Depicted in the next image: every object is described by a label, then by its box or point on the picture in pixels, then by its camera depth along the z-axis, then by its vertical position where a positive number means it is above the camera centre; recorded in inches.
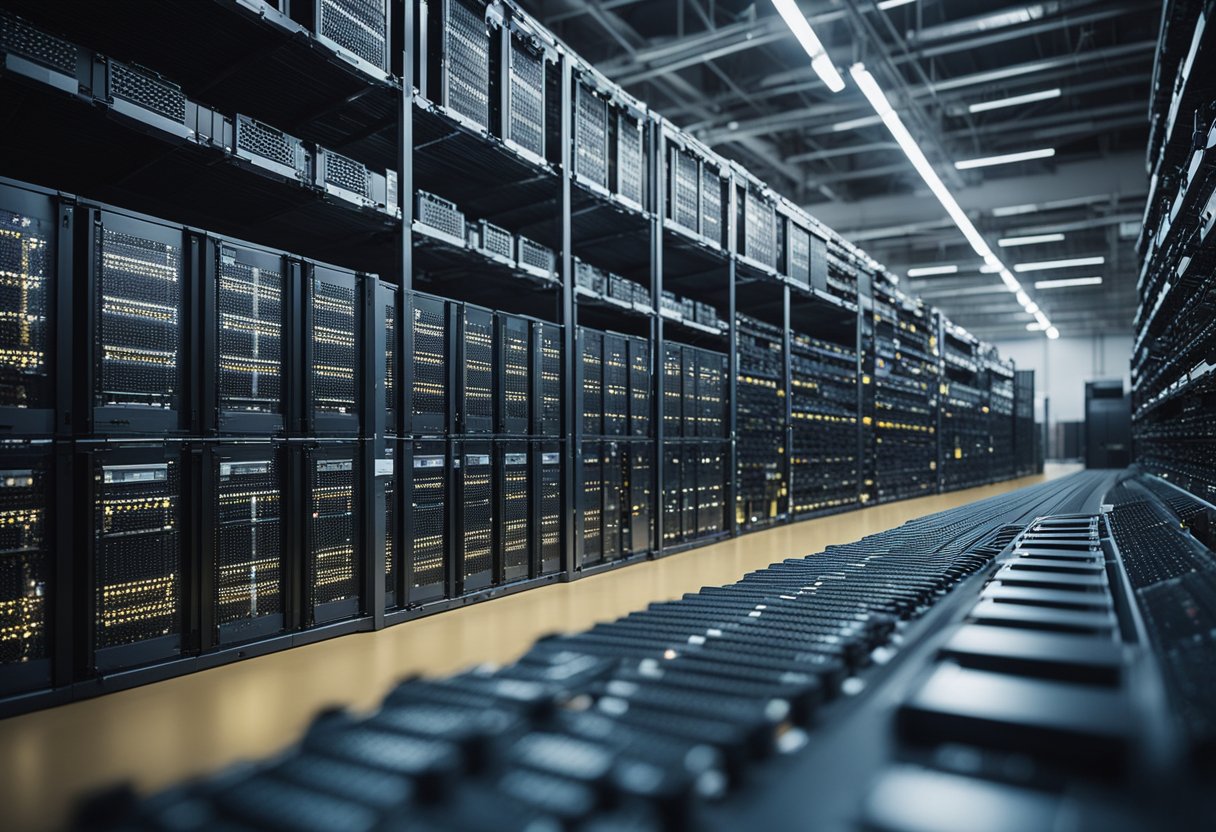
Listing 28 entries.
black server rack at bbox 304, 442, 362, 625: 124.3 -16.0
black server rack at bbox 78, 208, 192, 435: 98.5 +16.0
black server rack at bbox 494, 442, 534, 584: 165.0 -17.4
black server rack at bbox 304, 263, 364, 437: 125.9 +15.5
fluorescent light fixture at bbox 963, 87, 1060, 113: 384.5 +175.6
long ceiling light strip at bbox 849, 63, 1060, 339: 248.2 +118.1
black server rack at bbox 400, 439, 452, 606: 141.7 -16.1
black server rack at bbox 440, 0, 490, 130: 151.9 +80.1
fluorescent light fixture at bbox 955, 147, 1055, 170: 377.1 +142.5
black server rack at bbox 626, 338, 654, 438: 214.2 +14.4
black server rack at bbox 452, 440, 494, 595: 154.6 -16.7
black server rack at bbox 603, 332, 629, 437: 203.6 +14.3
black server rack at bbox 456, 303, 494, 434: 155.7 +14.4
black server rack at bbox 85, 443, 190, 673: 96.3 -15.5
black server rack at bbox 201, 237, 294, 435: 111.2 +16.0
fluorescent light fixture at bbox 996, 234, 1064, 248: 618.5 +167.0
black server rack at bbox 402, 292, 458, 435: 144.1 +14.9
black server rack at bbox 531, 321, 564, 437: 175.5 +14.2
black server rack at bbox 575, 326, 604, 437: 193.0 +15.1
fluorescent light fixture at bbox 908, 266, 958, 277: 683.4 +154.8
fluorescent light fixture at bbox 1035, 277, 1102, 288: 729.6 +151.3
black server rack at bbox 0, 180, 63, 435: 90.4 +17.7
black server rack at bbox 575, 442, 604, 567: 190.4 -18.5
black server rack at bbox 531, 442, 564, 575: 175.5 -16.7
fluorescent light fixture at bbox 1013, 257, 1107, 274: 629.6 +148.6
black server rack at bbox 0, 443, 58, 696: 88.8 -15.4
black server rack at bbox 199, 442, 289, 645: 109.1 -15.6
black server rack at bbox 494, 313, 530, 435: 165.2 +14.5
